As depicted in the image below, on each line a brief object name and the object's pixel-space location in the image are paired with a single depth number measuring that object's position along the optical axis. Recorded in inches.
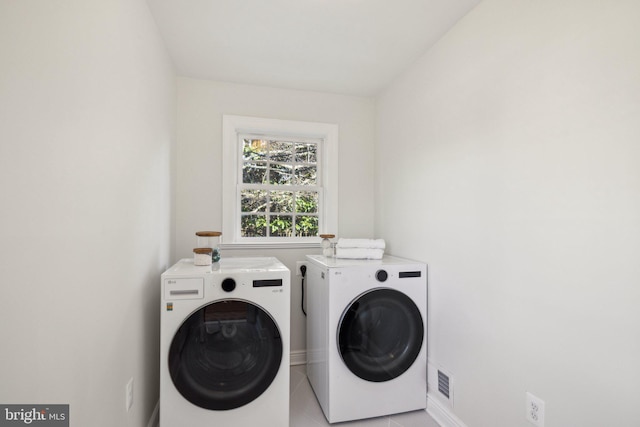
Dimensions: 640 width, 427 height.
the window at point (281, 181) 110.0
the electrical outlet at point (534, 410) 53.5
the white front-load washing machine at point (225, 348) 66.3
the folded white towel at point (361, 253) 91.7
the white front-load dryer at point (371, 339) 78.5
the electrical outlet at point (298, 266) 110.3
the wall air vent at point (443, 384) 77.2
